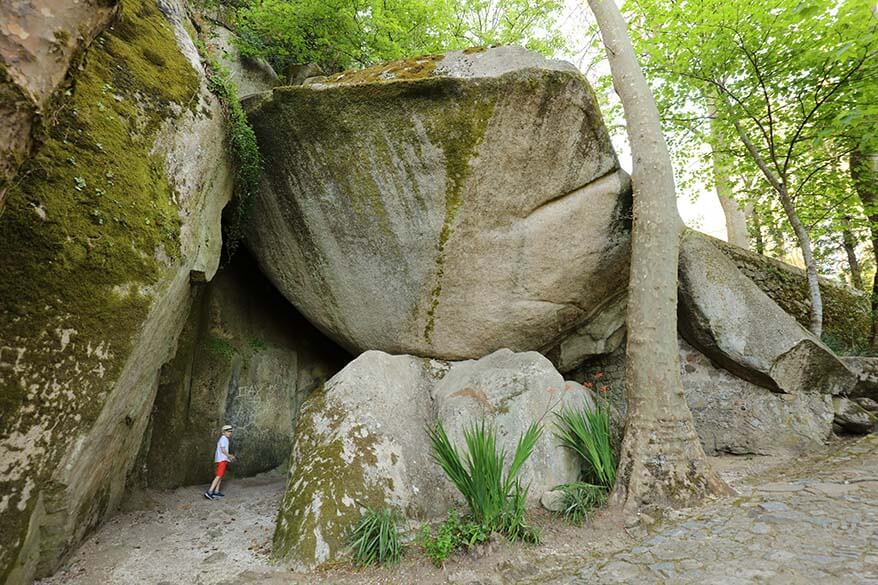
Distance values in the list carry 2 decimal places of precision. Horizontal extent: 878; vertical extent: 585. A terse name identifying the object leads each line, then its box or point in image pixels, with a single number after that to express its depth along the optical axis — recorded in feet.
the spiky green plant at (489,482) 10.60
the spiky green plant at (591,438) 12.57
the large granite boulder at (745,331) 16.97
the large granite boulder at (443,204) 14.30
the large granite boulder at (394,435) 11.01
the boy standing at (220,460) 15.43
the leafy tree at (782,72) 17.37
